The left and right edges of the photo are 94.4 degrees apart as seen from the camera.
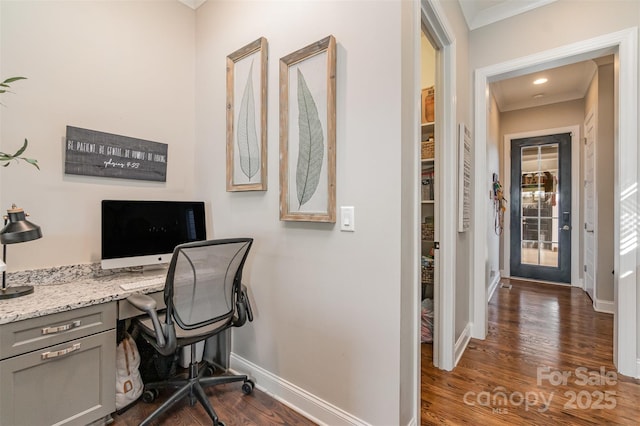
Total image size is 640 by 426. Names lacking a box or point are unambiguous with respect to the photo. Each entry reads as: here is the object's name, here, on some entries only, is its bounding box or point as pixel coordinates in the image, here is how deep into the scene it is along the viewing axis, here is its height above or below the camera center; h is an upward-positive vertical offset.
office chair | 1.49 -0.51
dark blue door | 4.62 +0.10
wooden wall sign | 1.92 +0.40
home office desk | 1.30 -0.67
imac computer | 1.87 -0.12
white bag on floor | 1.72 -0.96
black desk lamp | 1.46 -0.11
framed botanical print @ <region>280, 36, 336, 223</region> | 1.59 +0.46
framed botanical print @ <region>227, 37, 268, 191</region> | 1.94 +0.66
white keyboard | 1.72 -0.43
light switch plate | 1.53 -0.03
